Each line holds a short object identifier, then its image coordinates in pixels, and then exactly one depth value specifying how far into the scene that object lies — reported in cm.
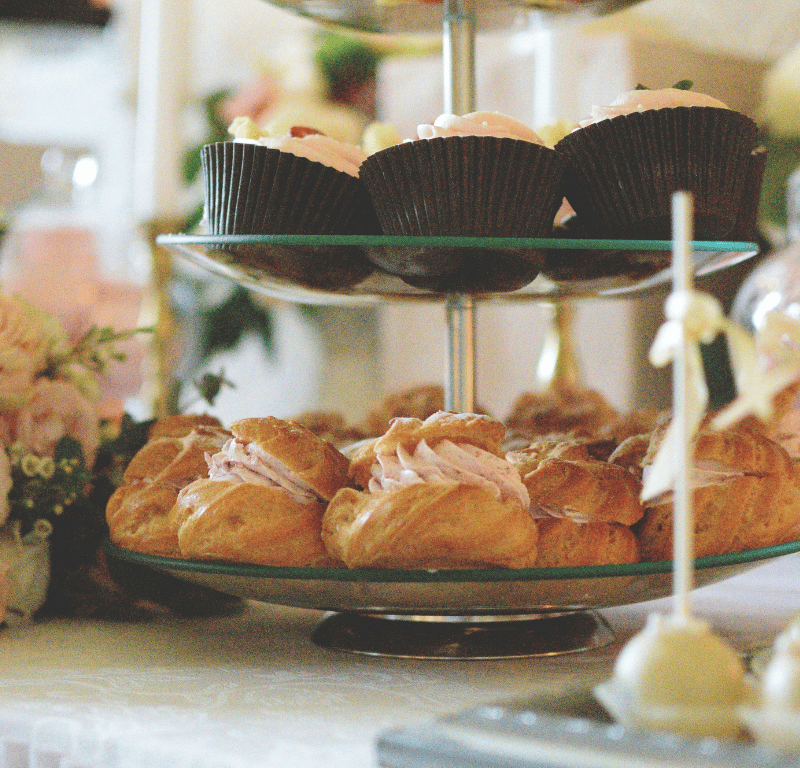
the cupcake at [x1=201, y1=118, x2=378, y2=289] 80
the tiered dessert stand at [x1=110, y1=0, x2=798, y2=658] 70
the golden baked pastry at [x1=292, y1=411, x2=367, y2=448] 106
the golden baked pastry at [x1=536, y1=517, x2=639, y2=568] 72
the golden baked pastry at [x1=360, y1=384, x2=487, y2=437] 113
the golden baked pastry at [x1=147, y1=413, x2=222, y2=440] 93
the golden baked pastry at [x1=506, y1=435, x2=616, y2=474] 78
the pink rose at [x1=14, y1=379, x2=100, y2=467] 97
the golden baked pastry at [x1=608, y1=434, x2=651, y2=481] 81
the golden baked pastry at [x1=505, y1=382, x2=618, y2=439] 114
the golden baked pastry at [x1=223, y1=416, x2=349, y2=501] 75
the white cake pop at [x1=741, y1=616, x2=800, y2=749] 44
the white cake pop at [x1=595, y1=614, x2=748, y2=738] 46
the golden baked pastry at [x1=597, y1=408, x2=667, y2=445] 101
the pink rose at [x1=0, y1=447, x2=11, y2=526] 92
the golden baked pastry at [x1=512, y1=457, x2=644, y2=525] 74
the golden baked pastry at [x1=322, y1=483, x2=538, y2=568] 67
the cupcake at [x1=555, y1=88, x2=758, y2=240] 77
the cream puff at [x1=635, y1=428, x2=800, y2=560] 75
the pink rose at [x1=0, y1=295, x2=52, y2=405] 95
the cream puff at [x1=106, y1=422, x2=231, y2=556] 79
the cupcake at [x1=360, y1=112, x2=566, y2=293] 75
